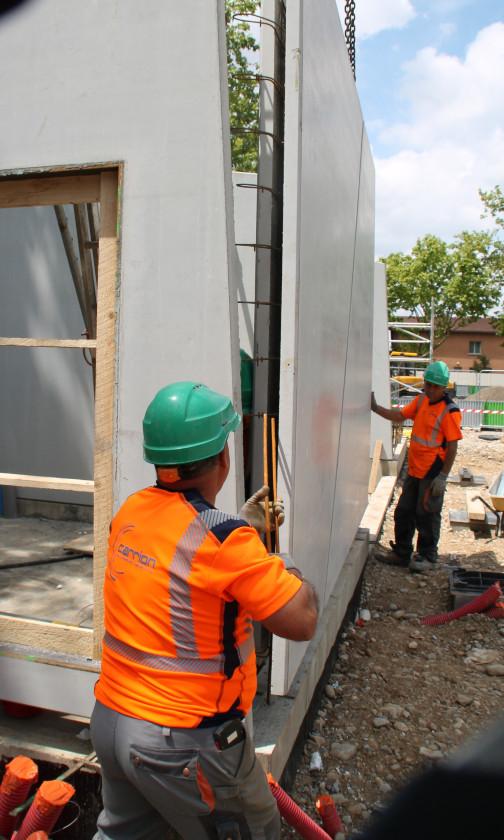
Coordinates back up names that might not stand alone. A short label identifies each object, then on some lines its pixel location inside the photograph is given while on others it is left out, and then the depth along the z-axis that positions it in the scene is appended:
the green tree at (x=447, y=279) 35.03
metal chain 4.51
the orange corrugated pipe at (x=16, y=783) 2.24
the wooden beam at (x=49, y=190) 2.54
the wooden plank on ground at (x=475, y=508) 8.02
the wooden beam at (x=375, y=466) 9.30
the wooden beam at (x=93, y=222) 4.43
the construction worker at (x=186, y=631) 1.54
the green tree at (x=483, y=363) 45.50
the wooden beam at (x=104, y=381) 2.47
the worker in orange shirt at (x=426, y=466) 6.43
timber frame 2.47
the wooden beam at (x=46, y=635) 2.63
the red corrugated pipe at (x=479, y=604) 5.15
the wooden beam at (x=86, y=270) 4.21
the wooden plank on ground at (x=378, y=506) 6.86
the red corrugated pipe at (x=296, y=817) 2.29
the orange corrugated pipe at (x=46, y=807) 2.12
